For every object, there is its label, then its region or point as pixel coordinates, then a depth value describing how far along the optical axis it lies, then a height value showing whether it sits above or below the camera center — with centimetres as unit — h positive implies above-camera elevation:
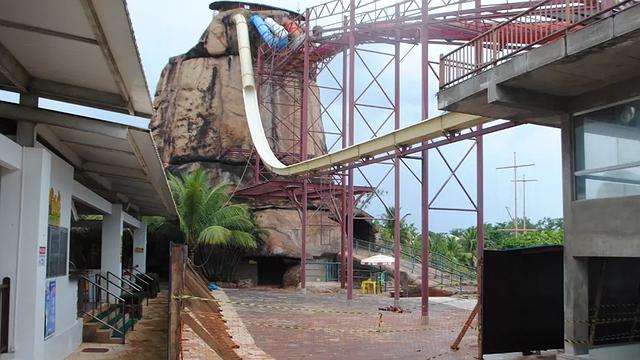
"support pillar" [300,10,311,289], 2742 +281
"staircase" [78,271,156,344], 1188 -156
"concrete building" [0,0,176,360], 589 +153
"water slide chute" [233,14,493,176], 1430 +304
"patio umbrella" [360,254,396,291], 2852 -77
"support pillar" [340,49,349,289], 2745 +278
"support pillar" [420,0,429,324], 1709 +215
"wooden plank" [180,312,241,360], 653 -110
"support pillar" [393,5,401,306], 2023 +253
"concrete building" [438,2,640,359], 827 +161
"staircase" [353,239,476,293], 3048 -131
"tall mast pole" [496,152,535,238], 5302 +692
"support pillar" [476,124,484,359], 1729 +155
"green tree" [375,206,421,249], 4432 +87
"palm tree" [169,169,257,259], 2894 +125
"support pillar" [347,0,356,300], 2292 +502
